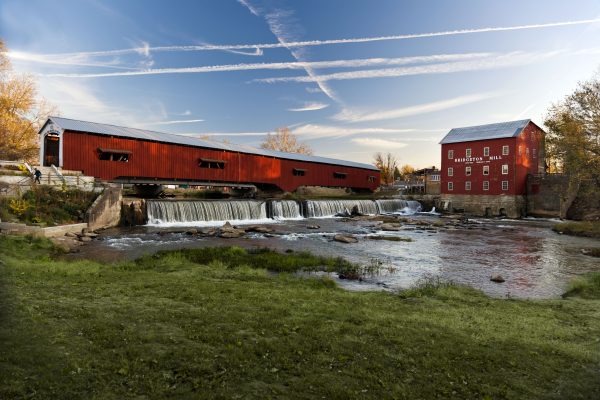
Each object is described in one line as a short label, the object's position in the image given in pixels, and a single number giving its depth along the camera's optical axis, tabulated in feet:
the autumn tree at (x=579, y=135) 93.30
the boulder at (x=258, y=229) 76.84
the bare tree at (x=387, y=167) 309.22
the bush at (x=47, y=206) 57.98
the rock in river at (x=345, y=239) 65.56
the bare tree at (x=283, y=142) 234.38
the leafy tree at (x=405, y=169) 338.83
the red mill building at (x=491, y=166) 139.03
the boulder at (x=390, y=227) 88.17
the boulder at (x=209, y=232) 69.92
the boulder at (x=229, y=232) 68.06
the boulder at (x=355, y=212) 124.28
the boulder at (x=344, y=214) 124.07
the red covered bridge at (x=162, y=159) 89.35
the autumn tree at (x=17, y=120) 122.83
